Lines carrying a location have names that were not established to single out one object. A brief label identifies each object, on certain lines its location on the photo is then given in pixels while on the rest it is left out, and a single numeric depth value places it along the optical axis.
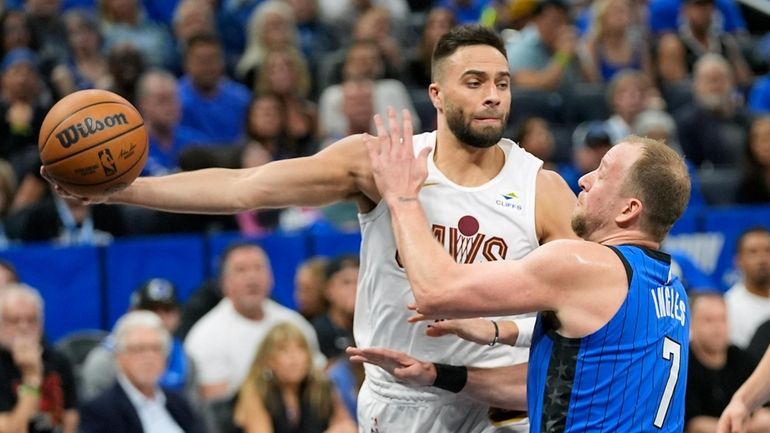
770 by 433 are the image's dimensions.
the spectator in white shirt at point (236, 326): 18.72
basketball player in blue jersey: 9.45
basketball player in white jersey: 11.07
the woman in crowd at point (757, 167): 23.55
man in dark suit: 16.47
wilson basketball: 10.58
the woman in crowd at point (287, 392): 17.36
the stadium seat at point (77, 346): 18.77
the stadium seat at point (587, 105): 26.09
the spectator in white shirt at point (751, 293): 20.39
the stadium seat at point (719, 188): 24.44
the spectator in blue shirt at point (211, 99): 24.25
